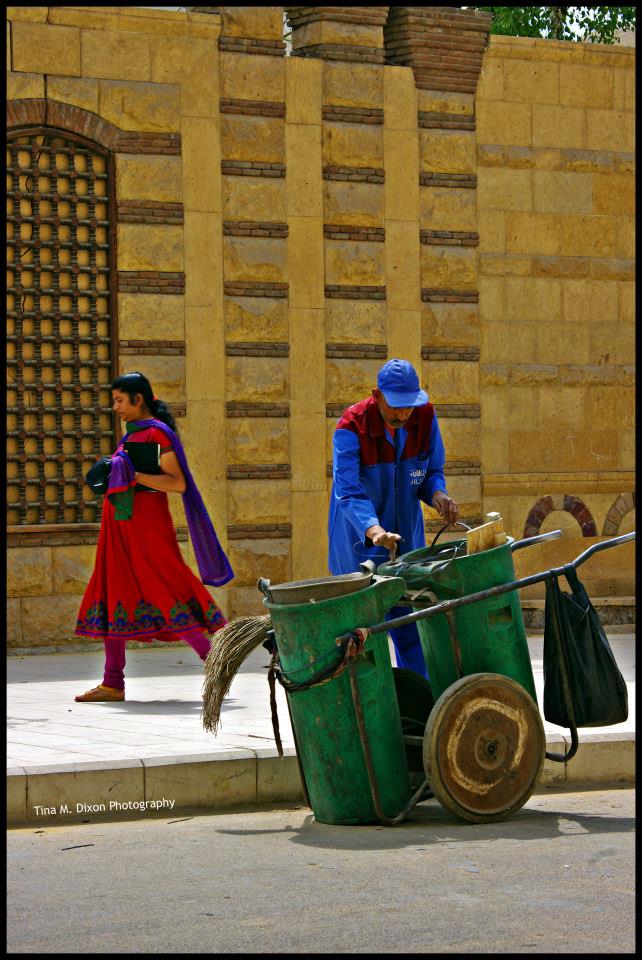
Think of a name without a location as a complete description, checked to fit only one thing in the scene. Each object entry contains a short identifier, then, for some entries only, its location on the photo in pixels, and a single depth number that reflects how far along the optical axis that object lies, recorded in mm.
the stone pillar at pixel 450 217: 15094
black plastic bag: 7168
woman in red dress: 10312
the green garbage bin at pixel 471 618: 7098
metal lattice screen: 13391
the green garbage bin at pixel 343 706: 6871
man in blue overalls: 7992
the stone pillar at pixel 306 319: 14469
